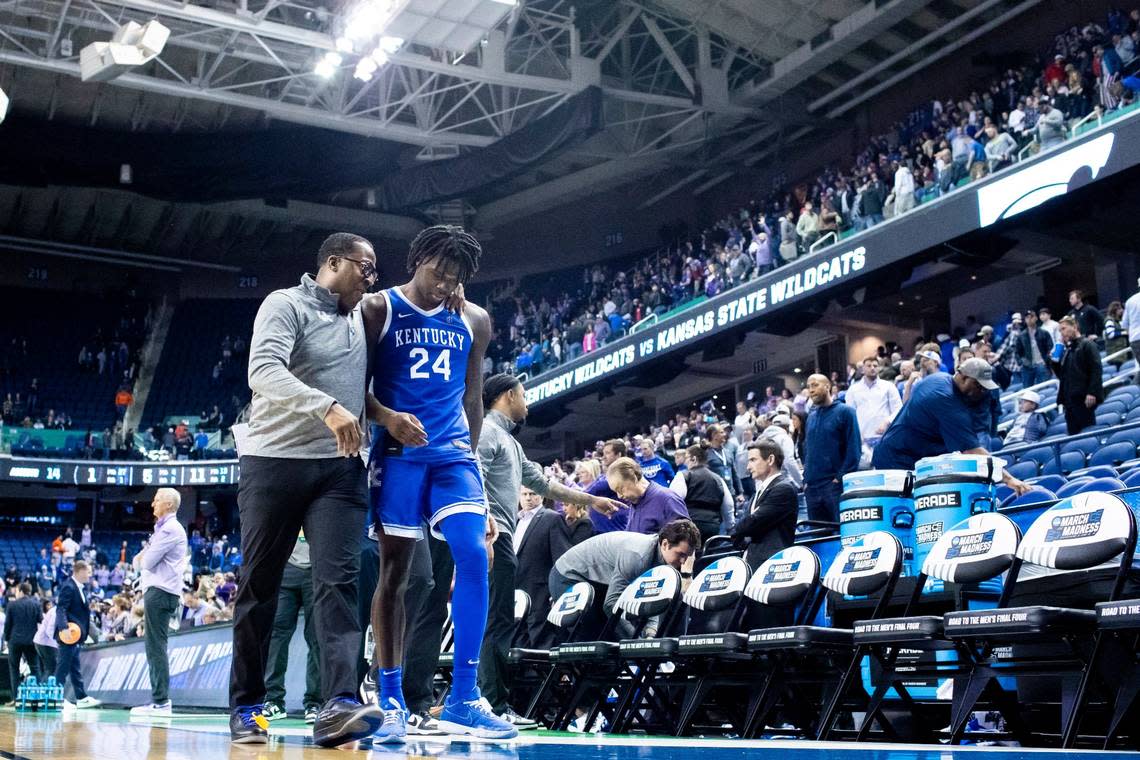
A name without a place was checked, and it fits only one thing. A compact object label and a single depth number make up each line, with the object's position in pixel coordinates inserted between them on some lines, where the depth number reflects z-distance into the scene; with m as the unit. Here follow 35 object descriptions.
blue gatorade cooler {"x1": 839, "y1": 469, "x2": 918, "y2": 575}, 5.54
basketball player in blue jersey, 3.98
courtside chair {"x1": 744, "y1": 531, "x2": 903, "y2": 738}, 4.75
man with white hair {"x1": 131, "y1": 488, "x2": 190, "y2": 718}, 7.82
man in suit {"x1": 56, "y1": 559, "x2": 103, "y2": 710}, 13.45
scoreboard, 30.03
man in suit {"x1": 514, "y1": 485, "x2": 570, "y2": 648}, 7.44
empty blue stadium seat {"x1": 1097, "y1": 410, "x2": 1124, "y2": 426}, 10.23
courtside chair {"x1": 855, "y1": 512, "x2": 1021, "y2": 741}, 4.38
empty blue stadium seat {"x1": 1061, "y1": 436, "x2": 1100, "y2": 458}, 9.20
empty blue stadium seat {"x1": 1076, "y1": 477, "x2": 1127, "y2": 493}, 5.41
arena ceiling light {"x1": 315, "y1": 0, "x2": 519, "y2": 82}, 18.58
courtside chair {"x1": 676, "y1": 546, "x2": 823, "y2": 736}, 5.22
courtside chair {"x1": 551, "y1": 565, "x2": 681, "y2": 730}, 6.03
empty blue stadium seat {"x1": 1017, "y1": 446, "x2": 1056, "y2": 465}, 9.68
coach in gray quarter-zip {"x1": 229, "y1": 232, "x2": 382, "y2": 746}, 3.69
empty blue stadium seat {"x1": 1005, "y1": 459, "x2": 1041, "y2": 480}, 9.43
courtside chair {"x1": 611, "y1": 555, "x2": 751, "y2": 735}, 5.55
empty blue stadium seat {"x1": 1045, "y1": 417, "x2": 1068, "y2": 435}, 10.86
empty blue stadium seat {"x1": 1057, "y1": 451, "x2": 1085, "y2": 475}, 9.17
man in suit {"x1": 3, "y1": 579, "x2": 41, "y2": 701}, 13.98
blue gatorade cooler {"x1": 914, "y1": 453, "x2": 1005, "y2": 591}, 5.20
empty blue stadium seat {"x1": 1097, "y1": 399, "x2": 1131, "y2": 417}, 10.38
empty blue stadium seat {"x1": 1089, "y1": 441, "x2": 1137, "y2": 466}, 8.62
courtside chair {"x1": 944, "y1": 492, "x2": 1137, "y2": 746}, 3.96
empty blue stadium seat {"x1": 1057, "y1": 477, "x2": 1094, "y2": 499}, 6.04
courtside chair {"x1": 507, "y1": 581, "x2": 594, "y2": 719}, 6.62
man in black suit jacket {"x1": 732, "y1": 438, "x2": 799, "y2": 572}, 6.21
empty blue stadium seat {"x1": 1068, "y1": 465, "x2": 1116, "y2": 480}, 7.03
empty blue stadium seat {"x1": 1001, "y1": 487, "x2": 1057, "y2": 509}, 5.97
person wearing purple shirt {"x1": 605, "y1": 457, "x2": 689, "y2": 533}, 7.22
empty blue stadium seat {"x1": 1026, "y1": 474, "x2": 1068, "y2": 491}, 7.77
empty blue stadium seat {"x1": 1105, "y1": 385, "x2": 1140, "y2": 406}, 10.45
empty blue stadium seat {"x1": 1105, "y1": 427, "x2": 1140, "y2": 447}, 8.95
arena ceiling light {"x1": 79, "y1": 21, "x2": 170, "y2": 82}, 19.39
